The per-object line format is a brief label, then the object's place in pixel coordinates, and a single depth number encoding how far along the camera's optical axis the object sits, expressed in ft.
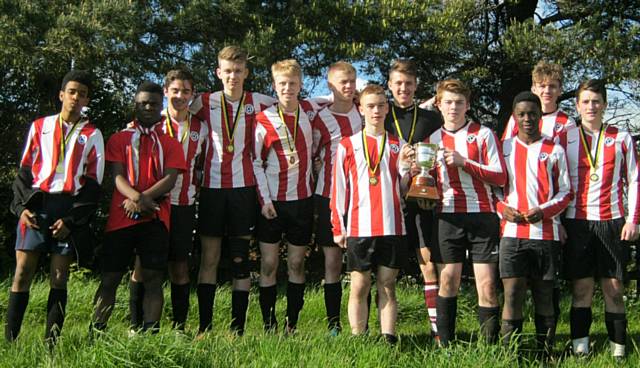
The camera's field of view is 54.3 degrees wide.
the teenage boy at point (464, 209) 15.02
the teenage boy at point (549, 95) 17.51
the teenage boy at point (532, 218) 14.70
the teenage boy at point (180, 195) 16.52
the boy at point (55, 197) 14.52
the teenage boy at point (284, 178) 17.08
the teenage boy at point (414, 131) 16.79
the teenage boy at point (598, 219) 15.39
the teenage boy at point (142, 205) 14.87
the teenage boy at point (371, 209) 14.99
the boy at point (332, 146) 17.11
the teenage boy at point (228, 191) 16.85
